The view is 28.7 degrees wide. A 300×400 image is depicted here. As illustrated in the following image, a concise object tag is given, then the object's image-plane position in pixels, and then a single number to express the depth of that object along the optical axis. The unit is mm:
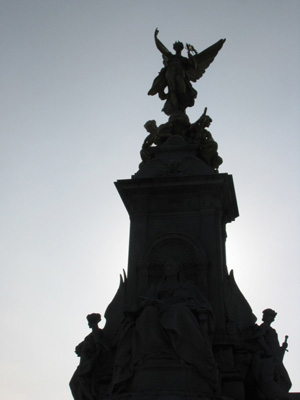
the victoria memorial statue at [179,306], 11562
